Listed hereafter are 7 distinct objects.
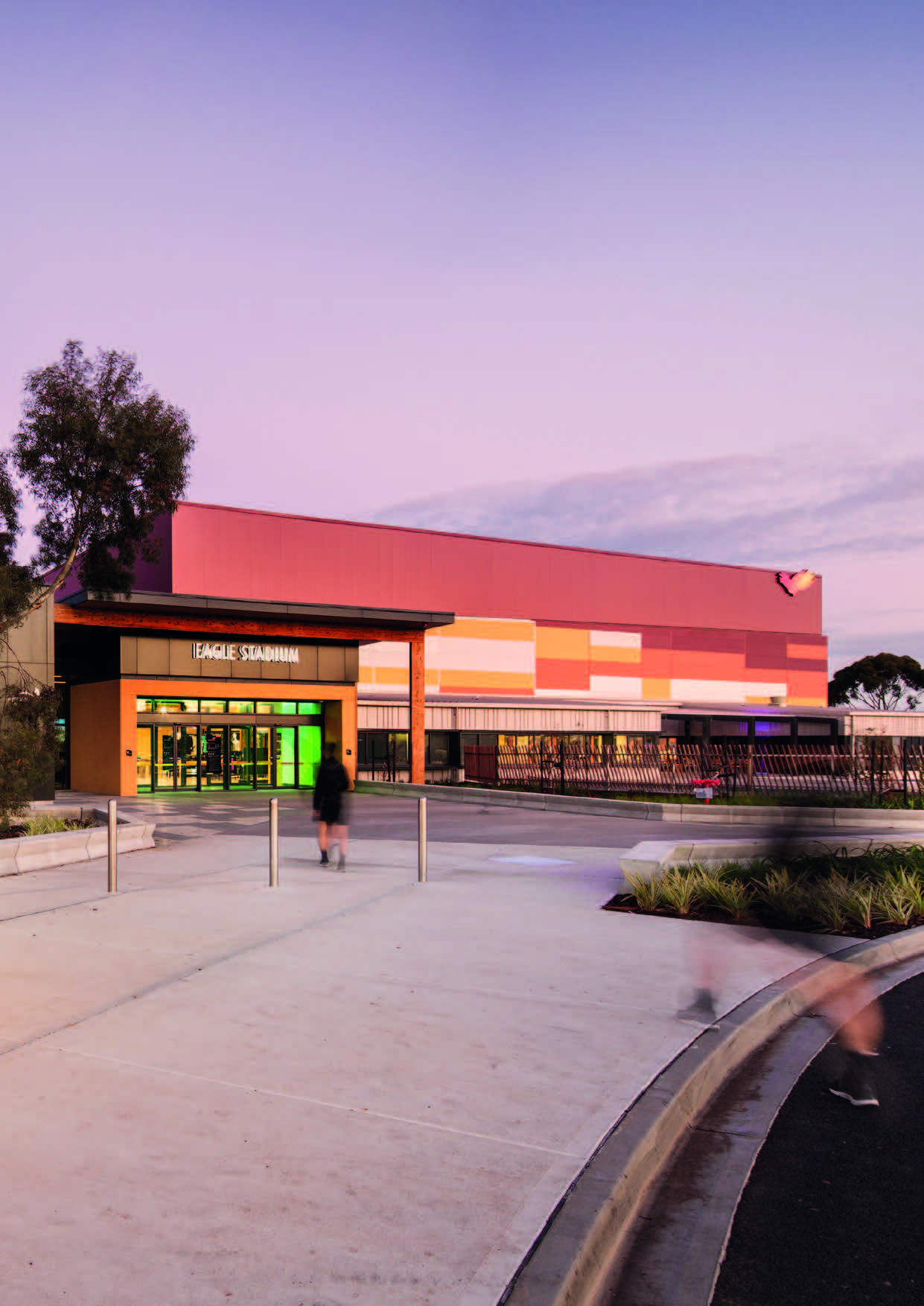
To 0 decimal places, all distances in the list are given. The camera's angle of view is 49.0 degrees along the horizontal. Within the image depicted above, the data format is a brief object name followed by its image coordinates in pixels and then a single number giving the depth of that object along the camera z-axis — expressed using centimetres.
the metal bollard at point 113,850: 1122
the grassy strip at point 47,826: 1595
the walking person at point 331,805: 1358
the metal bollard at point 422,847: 1249
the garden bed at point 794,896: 1045
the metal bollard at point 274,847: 1200
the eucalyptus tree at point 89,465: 2155
